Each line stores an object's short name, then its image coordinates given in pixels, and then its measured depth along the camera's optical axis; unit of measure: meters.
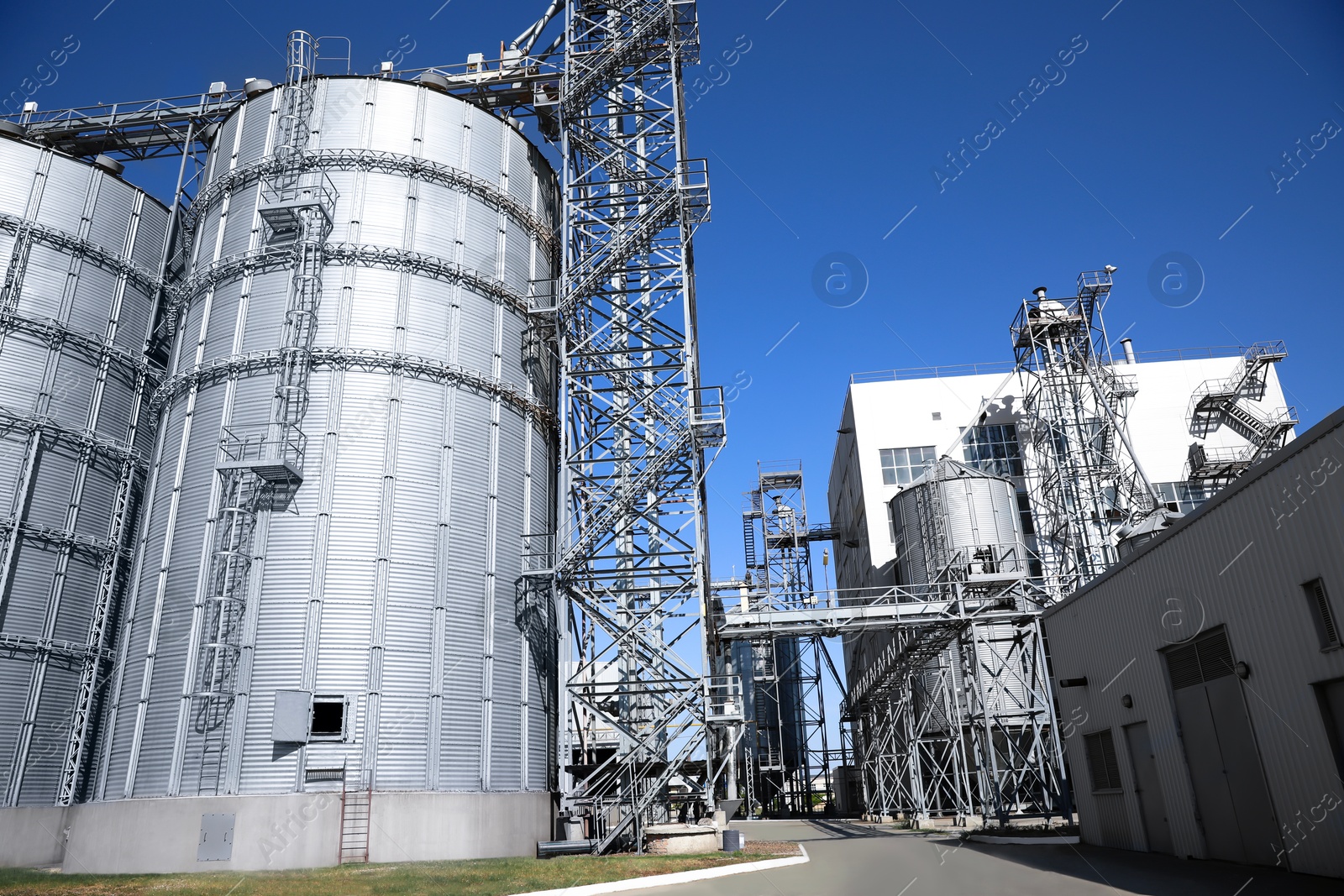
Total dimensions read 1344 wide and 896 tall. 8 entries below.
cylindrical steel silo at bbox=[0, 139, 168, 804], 27.83
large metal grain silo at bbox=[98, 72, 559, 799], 22.81
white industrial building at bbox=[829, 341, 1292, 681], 50.06
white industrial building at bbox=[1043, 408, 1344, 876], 13.23
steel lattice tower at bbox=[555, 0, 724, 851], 26.22
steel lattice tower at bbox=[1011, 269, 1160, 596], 43.78
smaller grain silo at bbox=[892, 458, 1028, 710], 34.25
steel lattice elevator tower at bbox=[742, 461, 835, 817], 56.59
